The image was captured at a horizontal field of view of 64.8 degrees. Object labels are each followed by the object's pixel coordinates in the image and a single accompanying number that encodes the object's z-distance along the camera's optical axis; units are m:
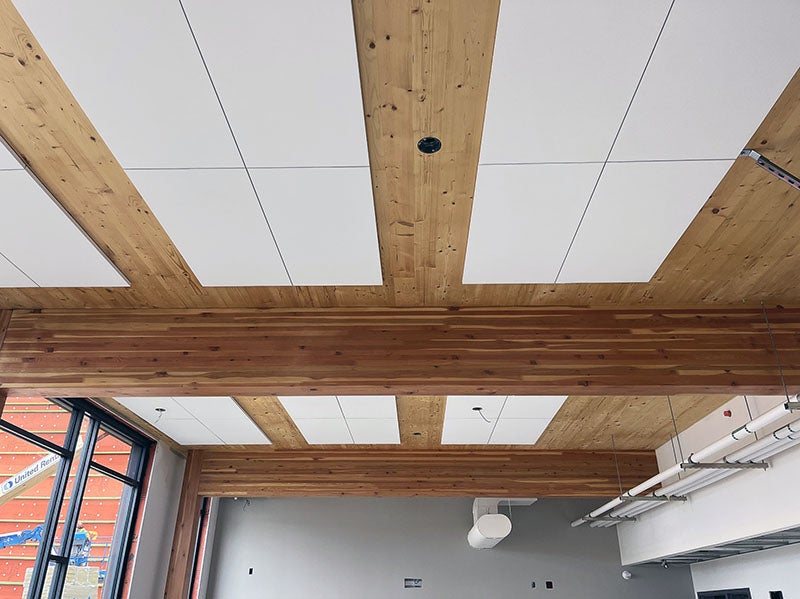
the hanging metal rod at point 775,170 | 2.14
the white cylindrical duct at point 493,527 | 7.98
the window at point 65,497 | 4.94
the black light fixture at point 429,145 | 2.58
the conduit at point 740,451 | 4.17
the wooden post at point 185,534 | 7.04
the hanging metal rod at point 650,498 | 6.27
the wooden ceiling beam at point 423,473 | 7.30
